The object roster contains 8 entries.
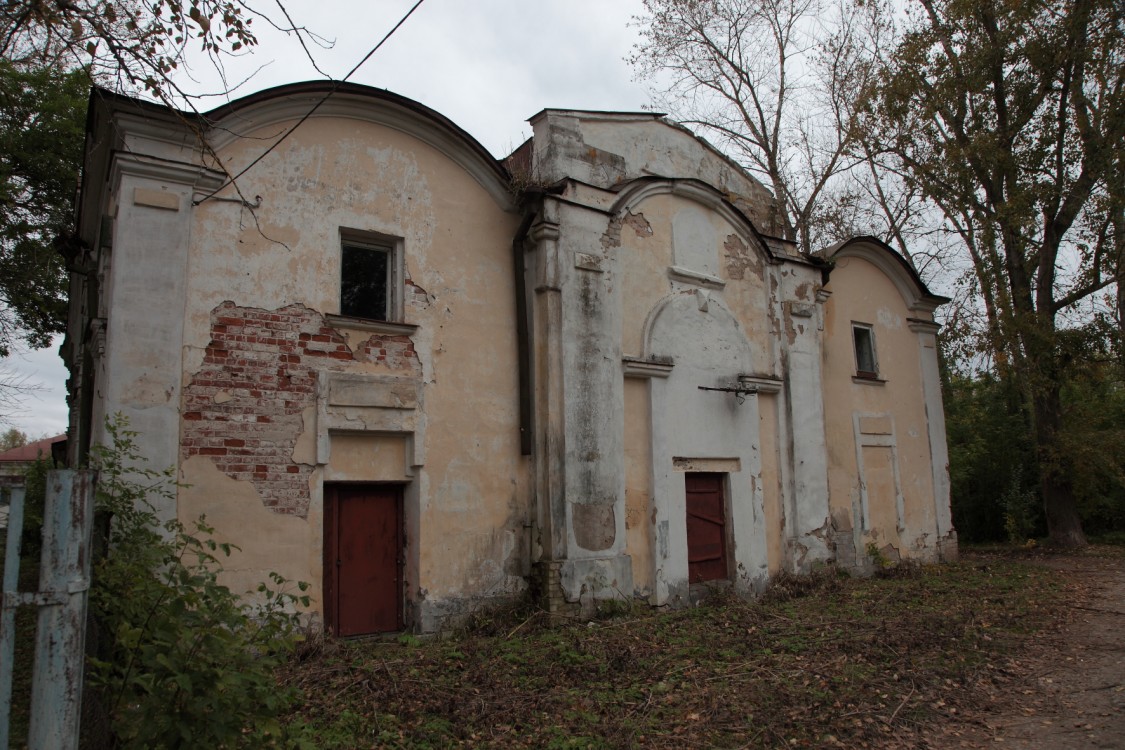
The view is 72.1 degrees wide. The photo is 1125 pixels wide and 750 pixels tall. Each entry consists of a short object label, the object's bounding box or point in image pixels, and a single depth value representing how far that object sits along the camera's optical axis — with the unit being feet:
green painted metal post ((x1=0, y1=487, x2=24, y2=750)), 8.93
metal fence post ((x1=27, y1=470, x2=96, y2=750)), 9.38
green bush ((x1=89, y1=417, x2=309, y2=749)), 10.78
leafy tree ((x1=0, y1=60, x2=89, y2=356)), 48.98
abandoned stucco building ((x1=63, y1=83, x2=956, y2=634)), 24.99
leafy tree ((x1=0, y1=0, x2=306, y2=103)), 15.34
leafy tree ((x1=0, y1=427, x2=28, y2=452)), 219.08
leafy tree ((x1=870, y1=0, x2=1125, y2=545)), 47.39
